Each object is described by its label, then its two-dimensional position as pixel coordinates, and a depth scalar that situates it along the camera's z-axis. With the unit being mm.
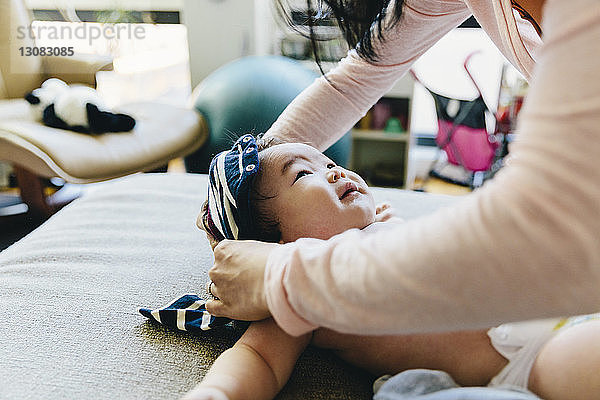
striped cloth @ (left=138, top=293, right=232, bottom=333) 934
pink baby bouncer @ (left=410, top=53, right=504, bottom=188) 2881
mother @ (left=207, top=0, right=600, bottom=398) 443
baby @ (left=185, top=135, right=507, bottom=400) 784
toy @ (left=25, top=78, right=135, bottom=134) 2479
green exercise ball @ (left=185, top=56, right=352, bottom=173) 2340
